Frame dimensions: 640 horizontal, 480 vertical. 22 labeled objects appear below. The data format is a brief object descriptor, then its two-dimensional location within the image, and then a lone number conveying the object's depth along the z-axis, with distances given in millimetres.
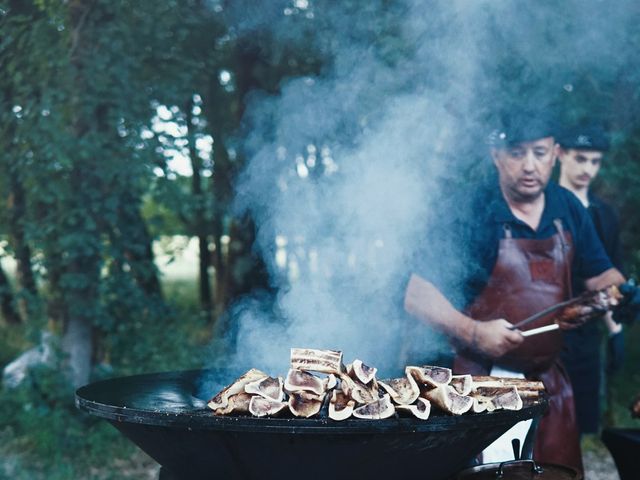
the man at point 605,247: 5141
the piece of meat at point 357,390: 2580
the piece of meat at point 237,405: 2580
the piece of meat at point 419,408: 2533
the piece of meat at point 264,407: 2540
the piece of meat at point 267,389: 2602
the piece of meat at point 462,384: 2719
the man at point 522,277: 4324
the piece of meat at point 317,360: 2688
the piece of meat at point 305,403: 2566
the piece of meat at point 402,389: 2623
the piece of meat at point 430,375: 2693
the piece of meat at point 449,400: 2604
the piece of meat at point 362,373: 2656
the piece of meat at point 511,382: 2975
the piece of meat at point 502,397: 2713
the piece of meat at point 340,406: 2500
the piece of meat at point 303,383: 2609
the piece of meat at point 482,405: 2650
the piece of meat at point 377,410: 2506
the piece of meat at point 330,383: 2651
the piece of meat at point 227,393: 2631
